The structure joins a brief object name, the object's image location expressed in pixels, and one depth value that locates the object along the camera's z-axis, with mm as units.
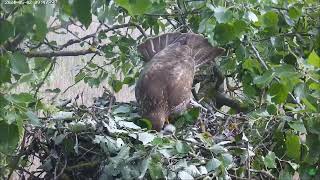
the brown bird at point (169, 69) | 4675
